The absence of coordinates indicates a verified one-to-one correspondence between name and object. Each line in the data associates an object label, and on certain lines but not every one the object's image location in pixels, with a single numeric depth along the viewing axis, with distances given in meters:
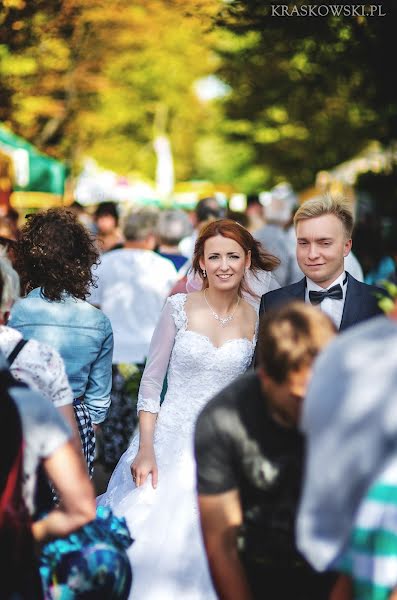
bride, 5.29
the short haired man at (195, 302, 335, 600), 3.26
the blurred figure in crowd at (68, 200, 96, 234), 16.31
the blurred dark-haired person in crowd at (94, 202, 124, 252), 11.96
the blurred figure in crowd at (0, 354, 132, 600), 3.20
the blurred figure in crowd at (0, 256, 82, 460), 3.89
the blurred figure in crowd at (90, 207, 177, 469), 9.02
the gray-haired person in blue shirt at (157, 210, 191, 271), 10.33
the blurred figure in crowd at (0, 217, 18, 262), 7.06
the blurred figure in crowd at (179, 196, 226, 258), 11.17
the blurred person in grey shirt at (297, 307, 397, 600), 2.53
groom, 5.38
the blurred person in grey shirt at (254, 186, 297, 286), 11.05
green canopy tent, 17.62
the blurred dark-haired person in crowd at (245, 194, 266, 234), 16.56
